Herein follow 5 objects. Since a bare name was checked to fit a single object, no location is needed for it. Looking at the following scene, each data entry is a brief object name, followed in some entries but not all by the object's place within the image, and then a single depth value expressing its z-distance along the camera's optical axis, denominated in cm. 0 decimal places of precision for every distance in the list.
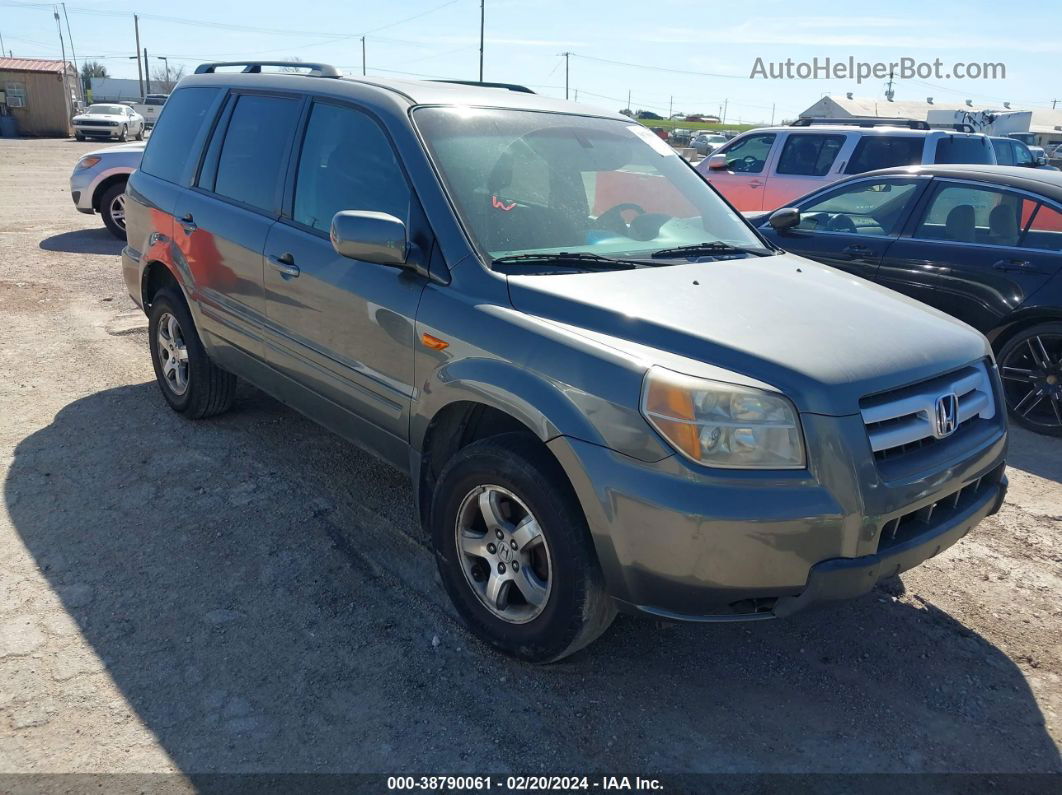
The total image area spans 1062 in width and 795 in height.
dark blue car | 566
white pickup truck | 4753
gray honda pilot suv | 256
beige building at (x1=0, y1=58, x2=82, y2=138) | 4097
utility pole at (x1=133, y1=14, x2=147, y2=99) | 7331
